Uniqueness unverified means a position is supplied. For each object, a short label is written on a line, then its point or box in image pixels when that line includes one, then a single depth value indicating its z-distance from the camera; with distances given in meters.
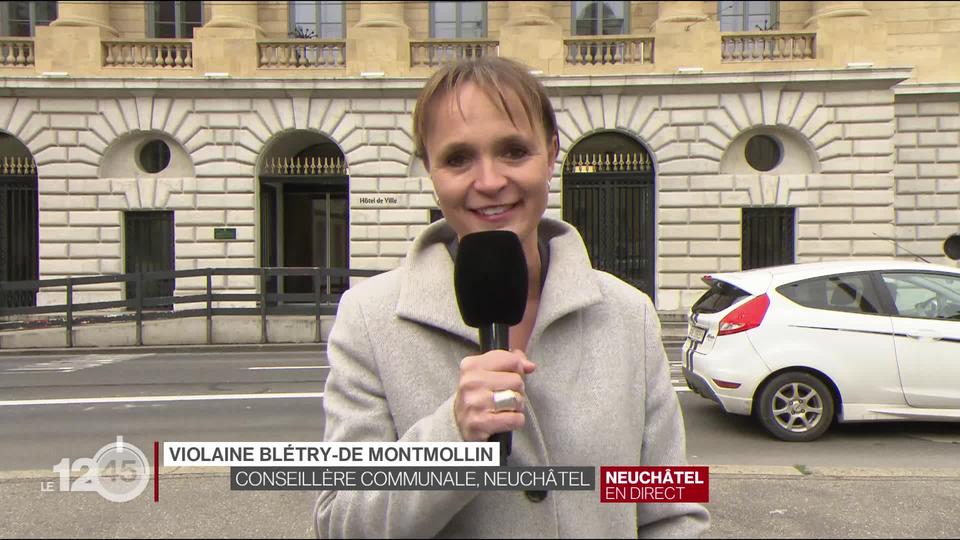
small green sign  19.61
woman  1.52
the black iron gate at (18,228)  19.84
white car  6.73
